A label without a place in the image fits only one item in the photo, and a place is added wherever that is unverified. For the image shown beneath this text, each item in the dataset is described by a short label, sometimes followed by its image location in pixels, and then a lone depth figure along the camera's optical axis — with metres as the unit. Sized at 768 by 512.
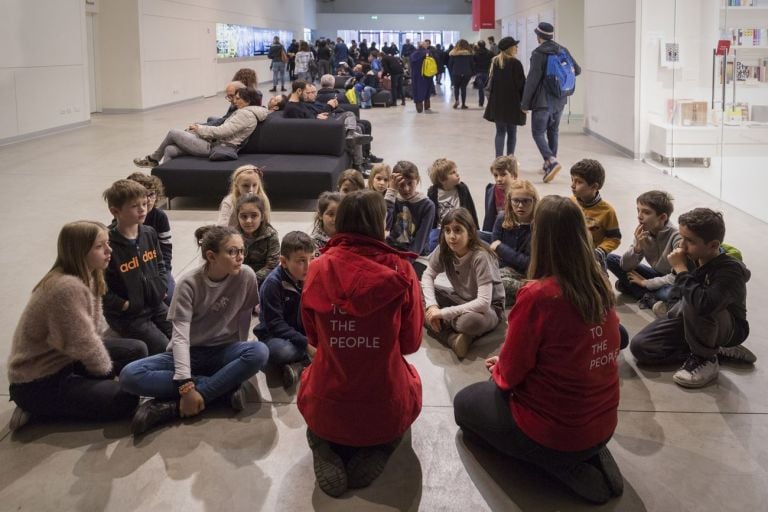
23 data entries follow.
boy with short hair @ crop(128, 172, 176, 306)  4.76
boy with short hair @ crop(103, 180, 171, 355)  4.18
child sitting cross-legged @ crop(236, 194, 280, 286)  4.92
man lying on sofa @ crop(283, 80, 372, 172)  9.73
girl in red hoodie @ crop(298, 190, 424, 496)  2.84
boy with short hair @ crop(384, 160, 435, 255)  5.62
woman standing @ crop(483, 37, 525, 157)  10.46
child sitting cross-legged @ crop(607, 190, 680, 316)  4.59
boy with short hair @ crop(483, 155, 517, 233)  5.64
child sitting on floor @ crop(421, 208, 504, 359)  4.32
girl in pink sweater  3.24
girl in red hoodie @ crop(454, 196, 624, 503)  2.75
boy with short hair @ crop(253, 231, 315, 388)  3.96
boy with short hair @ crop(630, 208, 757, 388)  3.61
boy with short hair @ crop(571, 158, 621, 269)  4.96
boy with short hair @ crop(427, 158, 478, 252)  5.83
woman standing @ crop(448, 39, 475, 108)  20.31
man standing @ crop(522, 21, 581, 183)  9.99
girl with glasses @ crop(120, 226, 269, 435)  3.45
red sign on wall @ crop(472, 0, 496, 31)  29.25
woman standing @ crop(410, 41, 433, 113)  19.44
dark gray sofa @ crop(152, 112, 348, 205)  7.97
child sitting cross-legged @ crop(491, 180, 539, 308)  4.80
